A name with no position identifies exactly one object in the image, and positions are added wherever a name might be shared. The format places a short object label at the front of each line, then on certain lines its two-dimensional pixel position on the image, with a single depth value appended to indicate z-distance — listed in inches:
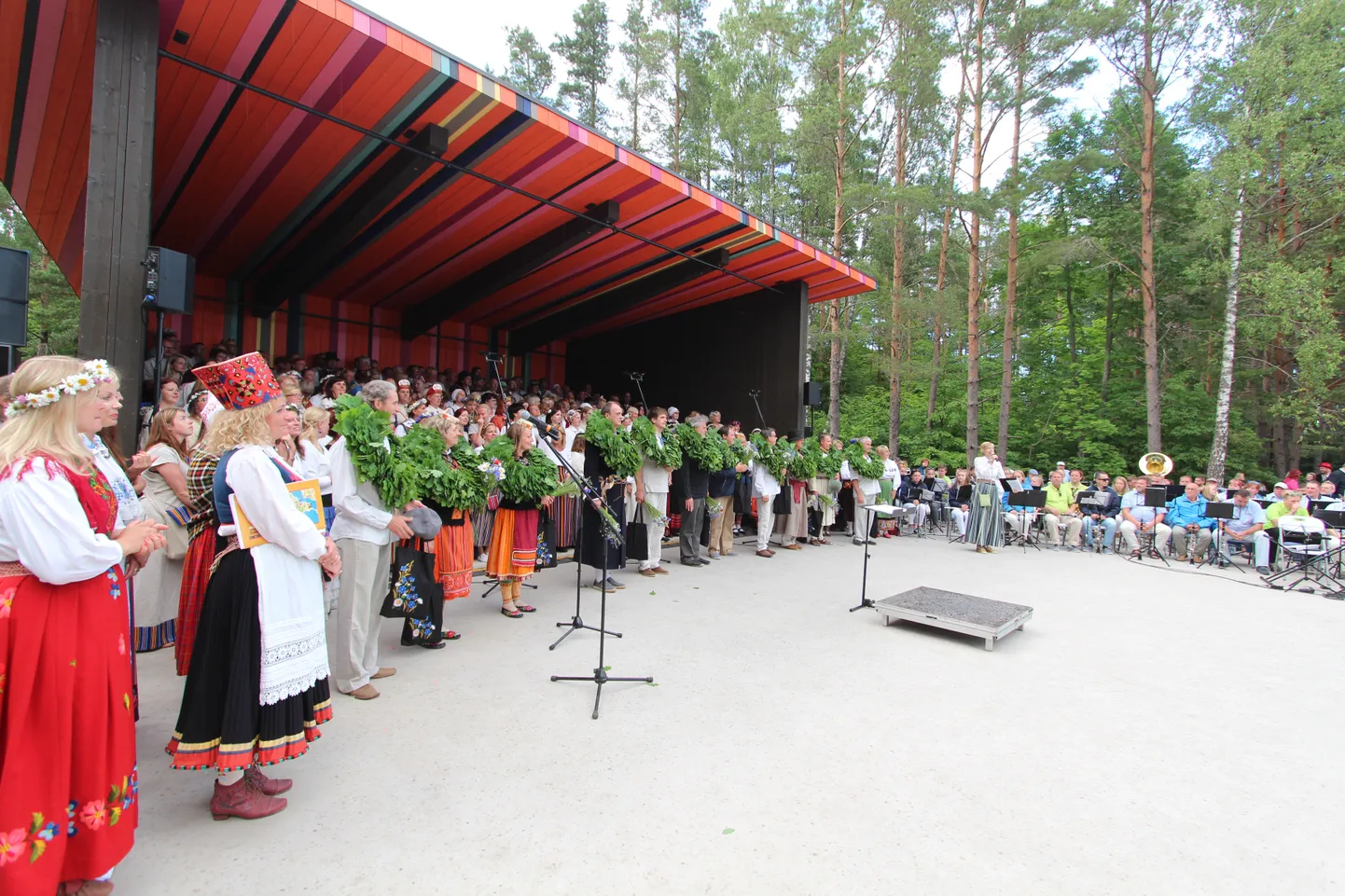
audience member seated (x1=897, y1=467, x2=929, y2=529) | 484.1
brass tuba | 547.8
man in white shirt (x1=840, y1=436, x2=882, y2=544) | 402.6
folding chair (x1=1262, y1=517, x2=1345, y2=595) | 334.0
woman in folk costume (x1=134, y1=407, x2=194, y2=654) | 149.2
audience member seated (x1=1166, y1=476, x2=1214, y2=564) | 400.2
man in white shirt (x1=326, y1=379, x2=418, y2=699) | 148.0
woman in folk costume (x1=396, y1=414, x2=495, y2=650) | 165.8
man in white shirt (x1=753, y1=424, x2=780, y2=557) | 351.9
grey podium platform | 199.6
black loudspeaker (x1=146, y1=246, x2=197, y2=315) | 184.4
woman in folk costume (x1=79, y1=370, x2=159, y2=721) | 91.4
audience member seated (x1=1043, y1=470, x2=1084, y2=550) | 448.1
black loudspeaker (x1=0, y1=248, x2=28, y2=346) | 196.9
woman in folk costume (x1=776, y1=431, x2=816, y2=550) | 368.8
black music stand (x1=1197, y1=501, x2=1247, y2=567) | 377.7
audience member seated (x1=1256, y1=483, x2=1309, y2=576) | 367.9
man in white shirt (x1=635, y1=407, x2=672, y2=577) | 283.3
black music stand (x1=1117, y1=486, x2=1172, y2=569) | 409.7
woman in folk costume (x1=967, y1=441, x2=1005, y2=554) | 406.3
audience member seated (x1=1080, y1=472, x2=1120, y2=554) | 438.3
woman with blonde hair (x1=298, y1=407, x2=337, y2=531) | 183.8
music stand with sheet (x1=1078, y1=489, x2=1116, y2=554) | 447.3
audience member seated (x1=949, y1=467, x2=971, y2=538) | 470.9
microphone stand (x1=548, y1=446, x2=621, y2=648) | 170.2
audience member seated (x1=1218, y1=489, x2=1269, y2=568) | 391.9
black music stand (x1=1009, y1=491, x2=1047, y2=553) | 418.0
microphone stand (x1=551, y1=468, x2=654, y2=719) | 150.3
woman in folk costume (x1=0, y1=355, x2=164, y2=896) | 72.7
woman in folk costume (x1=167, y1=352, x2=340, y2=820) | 95.2
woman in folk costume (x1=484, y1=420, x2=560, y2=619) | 207.8
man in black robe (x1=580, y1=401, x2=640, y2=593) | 248.5
